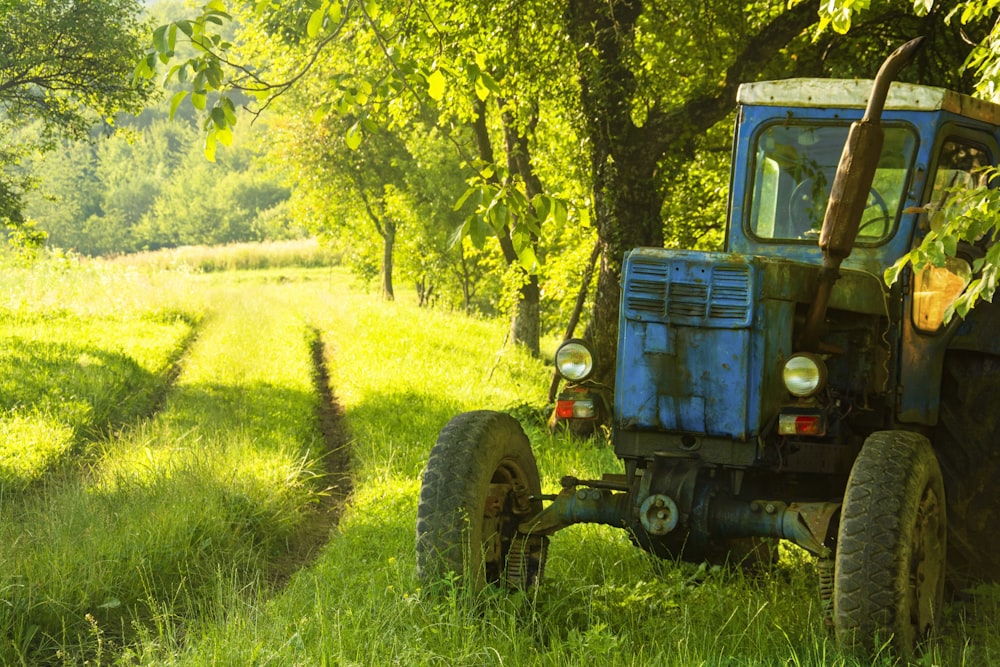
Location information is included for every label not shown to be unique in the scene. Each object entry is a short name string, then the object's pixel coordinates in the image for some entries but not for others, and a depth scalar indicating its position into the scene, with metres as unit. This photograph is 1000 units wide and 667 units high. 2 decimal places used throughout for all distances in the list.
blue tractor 8.52
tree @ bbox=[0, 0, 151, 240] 32.25
